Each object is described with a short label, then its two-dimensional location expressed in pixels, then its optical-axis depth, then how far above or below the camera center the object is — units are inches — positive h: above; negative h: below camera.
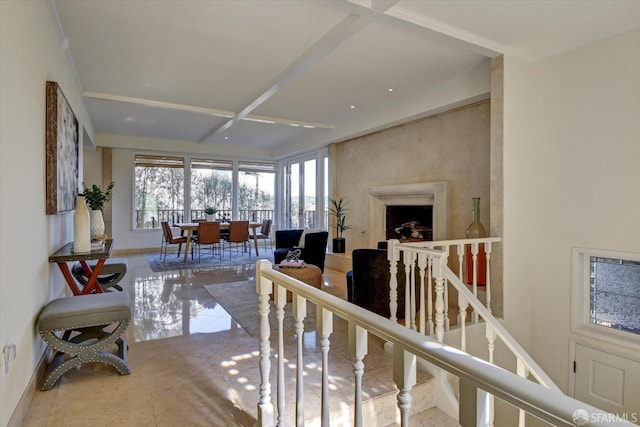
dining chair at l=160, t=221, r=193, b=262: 271.1 -21.9
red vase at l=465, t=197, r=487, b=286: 147.7 -11.1
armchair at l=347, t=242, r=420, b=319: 133.3 -27.6
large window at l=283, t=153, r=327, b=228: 299.4 +17.4
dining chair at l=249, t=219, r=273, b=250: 325.8 -19.6
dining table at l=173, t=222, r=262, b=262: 270.2 -14.7
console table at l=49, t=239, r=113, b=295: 104.5 -15.1
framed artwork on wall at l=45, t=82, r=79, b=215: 99.5 +18.5
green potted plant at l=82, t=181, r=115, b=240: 141.1 +0.0
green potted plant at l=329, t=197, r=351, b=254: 254.4 -8.6
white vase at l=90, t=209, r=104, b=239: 141.1 -5.9
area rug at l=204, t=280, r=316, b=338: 133.6 -43.9
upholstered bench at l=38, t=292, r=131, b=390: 85.7 -29.0
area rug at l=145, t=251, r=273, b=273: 257.1 -42.0
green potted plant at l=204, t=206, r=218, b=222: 313.0 -4.5
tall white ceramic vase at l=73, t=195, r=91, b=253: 109.8 -7.1
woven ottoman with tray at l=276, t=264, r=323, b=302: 153.3 -28.6
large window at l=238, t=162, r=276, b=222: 379.2 +21.0
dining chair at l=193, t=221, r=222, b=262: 270.1 -18.6
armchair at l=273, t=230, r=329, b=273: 204.7 -24.7
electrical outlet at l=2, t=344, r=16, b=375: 65.4 -28.2
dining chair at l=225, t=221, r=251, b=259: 287.8 -18.4
